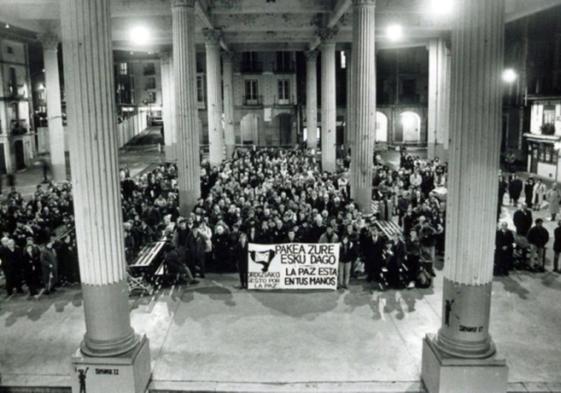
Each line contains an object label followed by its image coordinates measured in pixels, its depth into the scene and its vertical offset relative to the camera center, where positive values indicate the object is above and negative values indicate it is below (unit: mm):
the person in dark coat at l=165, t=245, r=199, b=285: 14469 -3839
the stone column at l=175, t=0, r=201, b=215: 19234 +700
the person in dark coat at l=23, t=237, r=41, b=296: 14141 -3734
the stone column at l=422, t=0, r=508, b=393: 7867 -1353
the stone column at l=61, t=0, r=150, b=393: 7895 -1067
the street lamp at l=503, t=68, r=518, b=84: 37891 +2999
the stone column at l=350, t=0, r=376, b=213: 19516 +710
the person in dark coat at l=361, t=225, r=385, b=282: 14570 -3579
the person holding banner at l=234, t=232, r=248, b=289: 14211 -3596
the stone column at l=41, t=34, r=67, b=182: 32969 +1079
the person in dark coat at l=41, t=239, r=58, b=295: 14016 -3719
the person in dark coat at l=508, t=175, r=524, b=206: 25141 -3305
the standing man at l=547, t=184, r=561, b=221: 22156 -3472
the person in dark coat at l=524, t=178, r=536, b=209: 24188 -3319
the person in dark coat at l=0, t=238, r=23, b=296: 14008 -3581
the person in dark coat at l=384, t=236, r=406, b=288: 14180 -3714
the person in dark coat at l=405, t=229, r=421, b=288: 14241 -3646
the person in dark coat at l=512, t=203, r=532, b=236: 17484 -3338
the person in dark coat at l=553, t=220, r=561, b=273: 15227 -3706
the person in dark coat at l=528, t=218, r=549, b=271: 15430 -3525
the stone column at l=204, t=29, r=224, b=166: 32688 +1790
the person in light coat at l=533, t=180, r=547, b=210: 24719 -3541
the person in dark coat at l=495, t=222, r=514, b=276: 15141 -3701
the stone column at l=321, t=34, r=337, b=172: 32594 +1538
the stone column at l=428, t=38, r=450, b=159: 37219 +1829
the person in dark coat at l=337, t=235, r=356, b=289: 14102 -3653
